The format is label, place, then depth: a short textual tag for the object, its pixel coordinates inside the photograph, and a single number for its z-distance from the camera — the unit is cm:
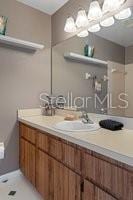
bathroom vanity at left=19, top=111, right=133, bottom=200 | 91
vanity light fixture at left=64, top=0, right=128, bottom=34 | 157
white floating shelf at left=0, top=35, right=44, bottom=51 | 199
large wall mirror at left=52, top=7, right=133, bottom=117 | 152
